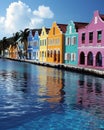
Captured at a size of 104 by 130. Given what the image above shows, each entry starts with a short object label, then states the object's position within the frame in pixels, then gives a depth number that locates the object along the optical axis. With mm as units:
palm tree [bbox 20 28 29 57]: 54301
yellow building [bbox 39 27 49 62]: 41658
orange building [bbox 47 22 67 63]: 34786
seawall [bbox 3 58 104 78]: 21415
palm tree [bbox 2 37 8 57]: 79214
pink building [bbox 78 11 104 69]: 25403
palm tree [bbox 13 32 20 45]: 65307
